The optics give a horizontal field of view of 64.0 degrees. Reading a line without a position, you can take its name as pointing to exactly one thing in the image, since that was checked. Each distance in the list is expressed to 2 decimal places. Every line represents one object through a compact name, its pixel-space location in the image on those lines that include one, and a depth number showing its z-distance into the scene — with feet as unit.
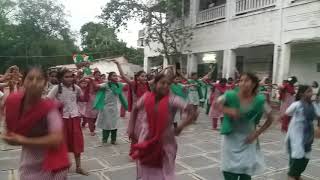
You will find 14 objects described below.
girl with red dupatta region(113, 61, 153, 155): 14.77
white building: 28.51
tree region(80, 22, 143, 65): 72.08
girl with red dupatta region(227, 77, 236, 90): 25.27
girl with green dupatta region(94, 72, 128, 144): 17.18
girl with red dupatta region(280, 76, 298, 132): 22.95
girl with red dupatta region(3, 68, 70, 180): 5.89
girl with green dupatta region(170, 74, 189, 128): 18.77
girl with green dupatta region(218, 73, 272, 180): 8.27
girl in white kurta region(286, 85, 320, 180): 11.08
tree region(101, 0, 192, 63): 38.29
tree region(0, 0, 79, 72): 88.53
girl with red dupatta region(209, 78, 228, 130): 23.30
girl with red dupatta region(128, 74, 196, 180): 7.57
